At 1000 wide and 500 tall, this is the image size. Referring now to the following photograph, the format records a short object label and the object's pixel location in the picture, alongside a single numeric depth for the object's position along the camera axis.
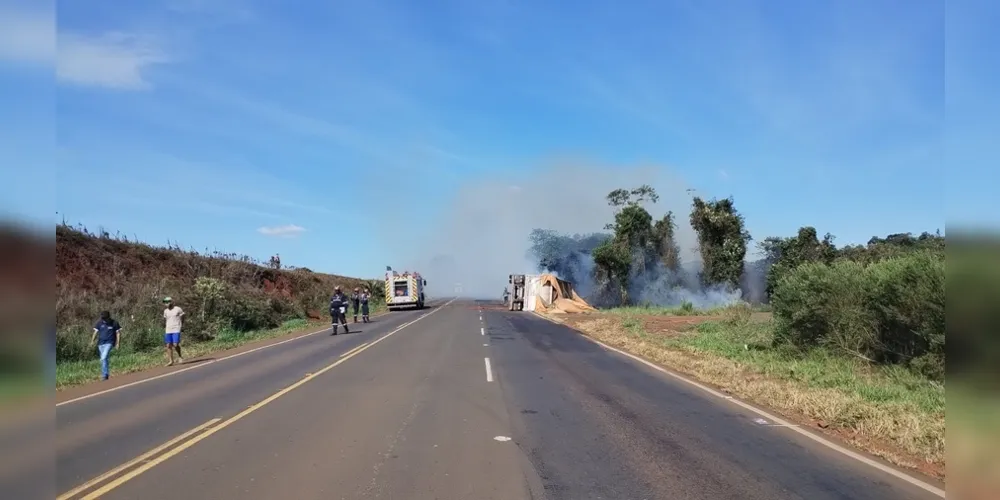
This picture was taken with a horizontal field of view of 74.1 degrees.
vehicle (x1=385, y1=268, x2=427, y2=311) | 55.97
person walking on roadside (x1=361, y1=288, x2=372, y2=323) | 37.28
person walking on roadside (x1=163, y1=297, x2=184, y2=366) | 18.50
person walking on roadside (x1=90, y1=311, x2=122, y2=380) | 15.69
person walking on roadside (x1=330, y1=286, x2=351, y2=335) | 27.98
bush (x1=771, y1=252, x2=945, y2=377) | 12.28
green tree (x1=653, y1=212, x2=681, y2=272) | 63.62
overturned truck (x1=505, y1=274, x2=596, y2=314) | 50.41
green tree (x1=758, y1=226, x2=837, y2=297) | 50.81
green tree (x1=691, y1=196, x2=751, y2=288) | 54.41
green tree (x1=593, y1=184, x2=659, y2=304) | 58.78
